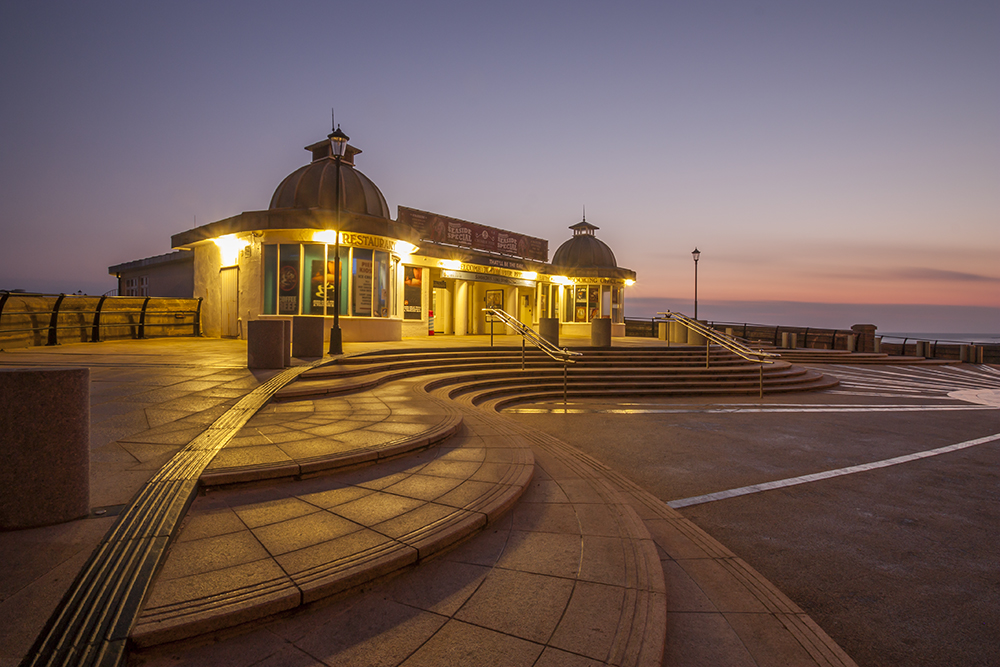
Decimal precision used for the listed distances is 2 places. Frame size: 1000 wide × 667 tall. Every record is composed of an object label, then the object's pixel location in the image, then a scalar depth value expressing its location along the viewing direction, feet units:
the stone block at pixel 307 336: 36.83
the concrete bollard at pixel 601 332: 53.06
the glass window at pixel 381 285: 53.67
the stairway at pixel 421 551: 7.53
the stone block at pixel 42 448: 9.37
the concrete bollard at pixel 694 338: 63.53
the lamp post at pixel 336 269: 38.04
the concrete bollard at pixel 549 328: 50.65
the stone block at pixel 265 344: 31.09
